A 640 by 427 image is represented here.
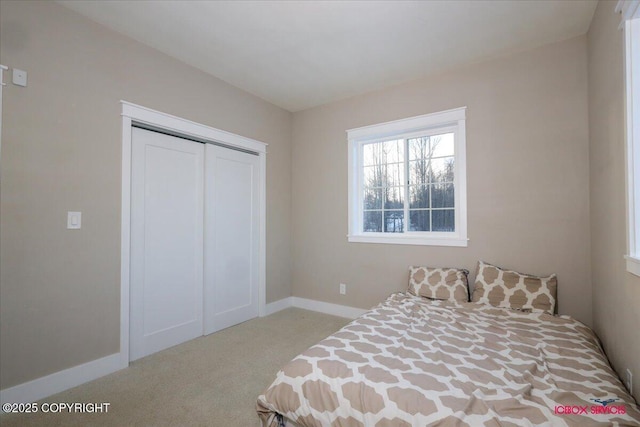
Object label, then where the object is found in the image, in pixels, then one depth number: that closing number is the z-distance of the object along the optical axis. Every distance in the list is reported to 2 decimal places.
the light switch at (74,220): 2.15
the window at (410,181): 3.04
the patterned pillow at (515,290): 2.37
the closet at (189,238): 2.61
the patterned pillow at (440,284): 2.69
